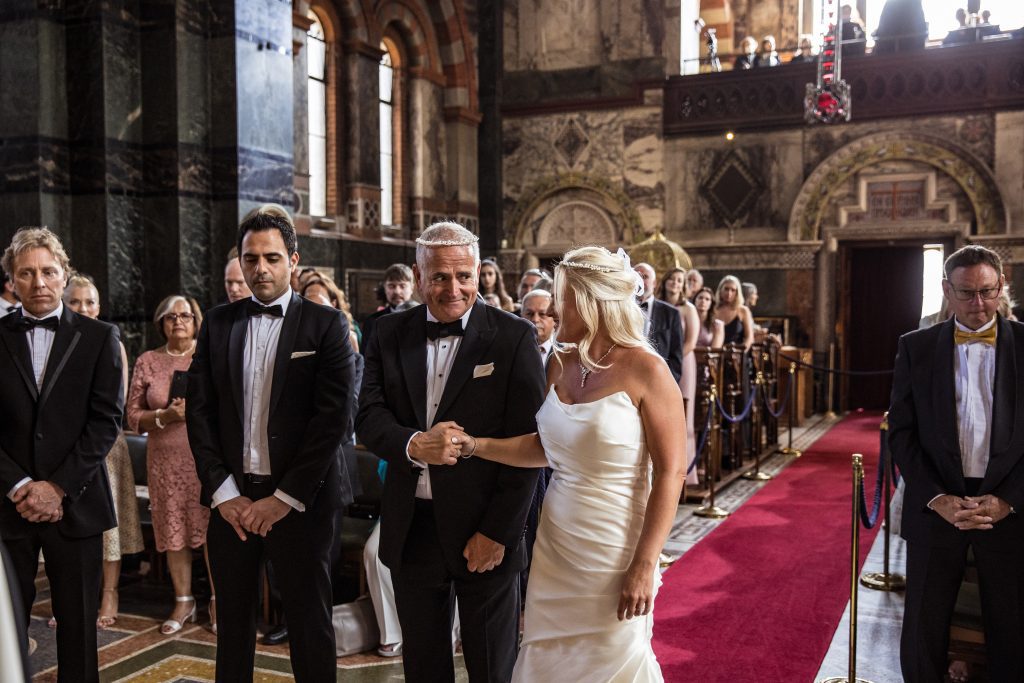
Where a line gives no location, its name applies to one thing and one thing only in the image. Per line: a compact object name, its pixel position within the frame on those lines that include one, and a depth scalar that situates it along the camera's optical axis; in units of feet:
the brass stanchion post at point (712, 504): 23.40
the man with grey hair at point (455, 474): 9.14
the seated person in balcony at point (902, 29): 44.62
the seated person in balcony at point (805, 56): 46.04
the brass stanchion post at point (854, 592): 12.86
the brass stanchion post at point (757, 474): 28.22
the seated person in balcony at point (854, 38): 45.32
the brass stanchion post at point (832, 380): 44.94
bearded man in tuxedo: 10.44
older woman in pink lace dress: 15.75
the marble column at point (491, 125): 51.16
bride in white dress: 8.10
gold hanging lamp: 43.83
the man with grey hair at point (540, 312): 16.44
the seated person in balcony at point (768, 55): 47.24
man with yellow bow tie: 11.03
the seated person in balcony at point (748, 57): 48.19
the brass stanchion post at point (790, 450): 32.59
